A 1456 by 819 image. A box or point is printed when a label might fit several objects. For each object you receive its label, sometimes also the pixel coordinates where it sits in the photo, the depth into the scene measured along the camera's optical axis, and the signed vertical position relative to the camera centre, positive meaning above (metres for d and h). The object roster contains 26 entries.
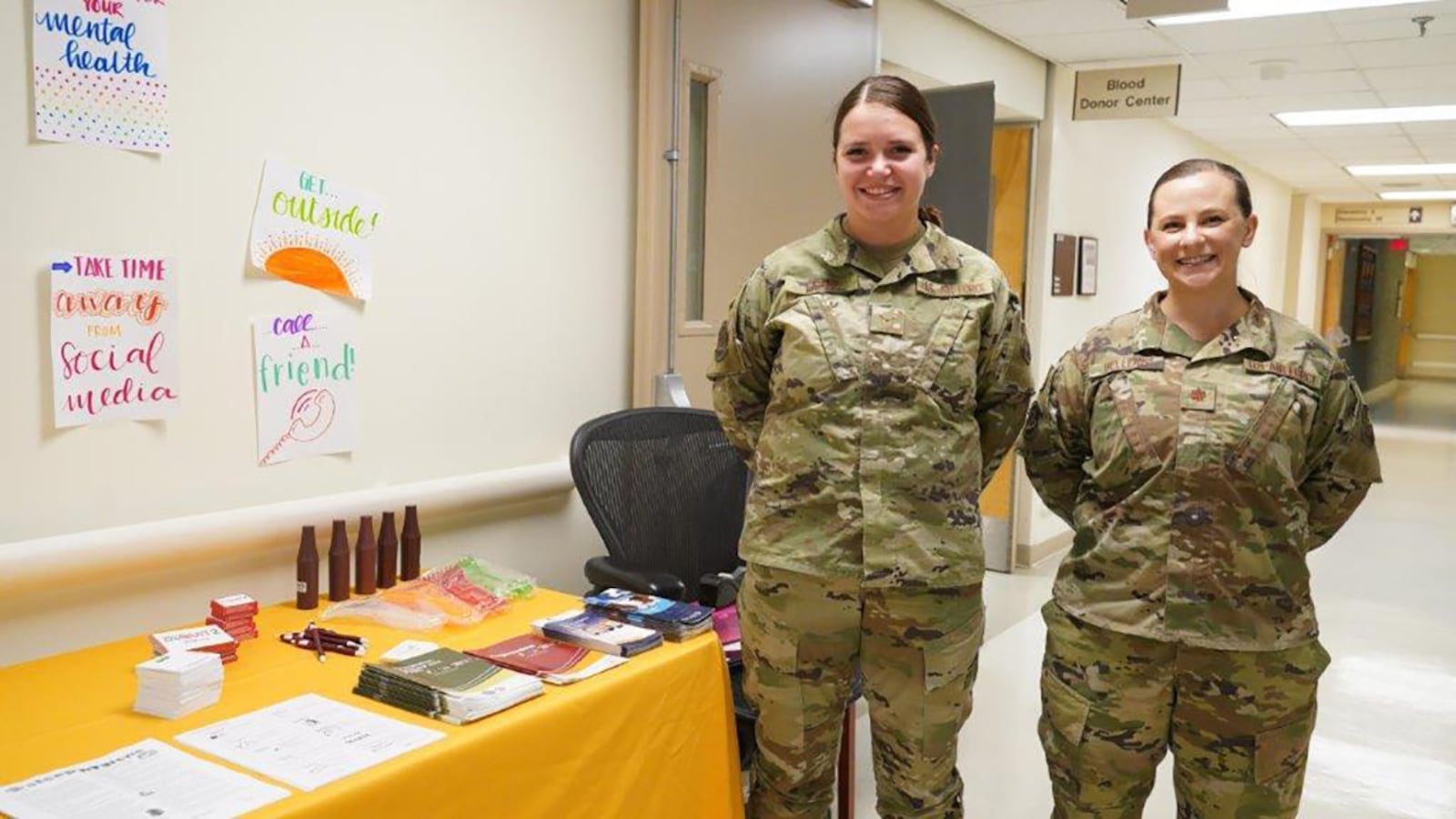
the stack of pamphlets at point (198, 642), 1.82 -0.62
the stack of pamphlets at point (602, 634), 1.97 -0.66
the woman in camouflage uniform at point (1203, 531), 1.79 -0.41
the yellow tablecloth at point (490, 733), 1.50 -0.69
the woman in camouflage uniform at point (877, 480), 1.87 -0.34
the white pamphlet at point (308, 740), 1.44 -0.65
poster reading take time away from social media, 1.91 -0.13
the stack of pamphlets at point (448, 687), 1.65 -0.64
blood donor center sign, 5.36 +0.94
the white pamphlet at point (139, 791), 1.31 -0.65
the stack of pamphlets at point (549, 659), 1.84 -0.66
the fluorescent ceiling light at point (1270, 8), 4.47 +1.15
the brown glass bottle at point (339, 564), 2.24 -0.60
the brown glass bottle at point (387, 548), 2.34 -0.59
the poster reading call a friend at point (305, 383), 2.23 -0.24
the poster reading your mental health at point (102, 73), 1.86 +0.33
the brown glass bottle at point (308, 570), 2.19 -0.60
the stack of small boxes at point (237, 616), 1.97 -0.62
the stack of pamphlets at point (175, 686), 1.62 -0.62
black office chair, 2.57 -0.56
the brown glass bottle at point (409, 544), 2.38 -0.59
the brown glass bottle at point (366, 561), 2.28 -0.60
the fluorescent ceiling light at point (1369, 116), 6.98 +1.13
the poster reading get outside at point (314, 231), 2.20 +0.08
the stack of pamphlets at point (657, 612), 2.08 -0.65
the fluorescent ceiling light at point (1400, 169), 9.78 +1.09
